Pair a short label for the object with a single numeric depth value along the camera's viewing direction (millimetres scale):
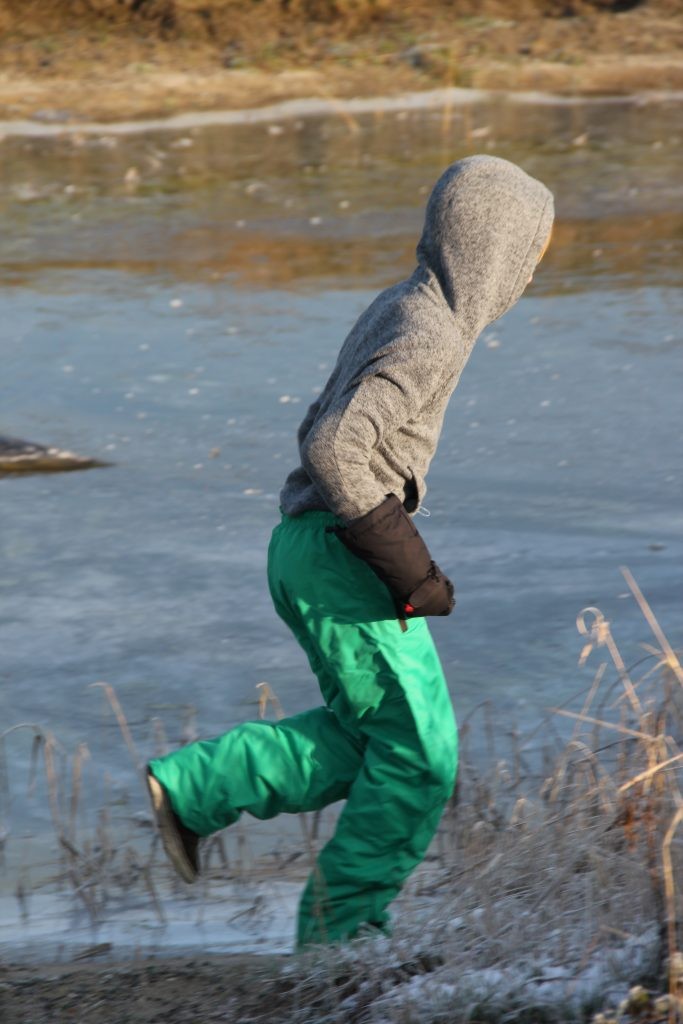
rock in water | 10883
